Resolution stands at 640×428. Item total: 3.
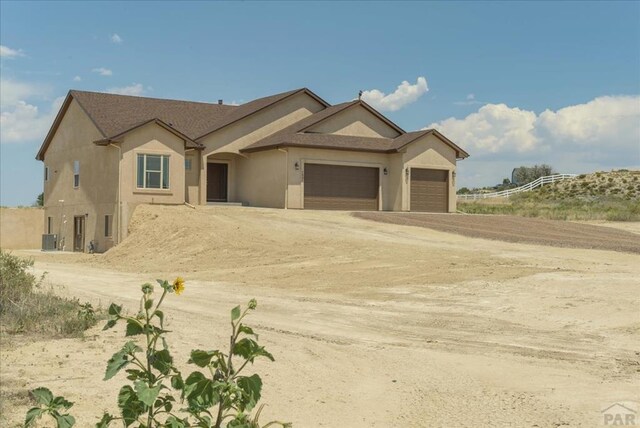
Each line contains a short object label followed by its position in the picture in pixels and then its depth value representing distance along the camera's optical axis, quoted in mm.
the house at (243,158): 33625
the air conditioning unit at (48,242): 38406
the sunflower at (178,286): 4973
